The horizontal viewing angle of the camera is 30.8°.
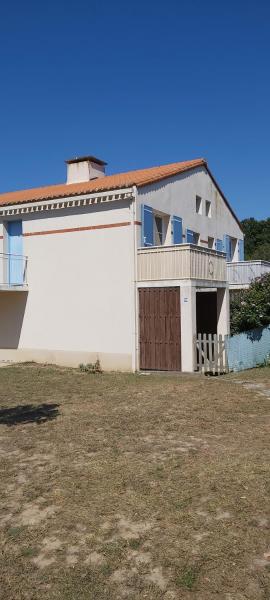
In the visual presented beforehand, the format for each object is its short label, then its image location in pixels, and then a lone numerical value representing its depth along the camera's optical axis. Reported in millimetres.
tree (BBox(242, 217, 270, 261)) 67250
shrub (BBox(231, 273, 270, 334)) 17078
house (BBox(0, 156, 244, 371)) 15422
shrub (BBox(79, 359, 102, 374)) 15940
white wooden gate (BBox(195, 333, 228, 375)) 14609
